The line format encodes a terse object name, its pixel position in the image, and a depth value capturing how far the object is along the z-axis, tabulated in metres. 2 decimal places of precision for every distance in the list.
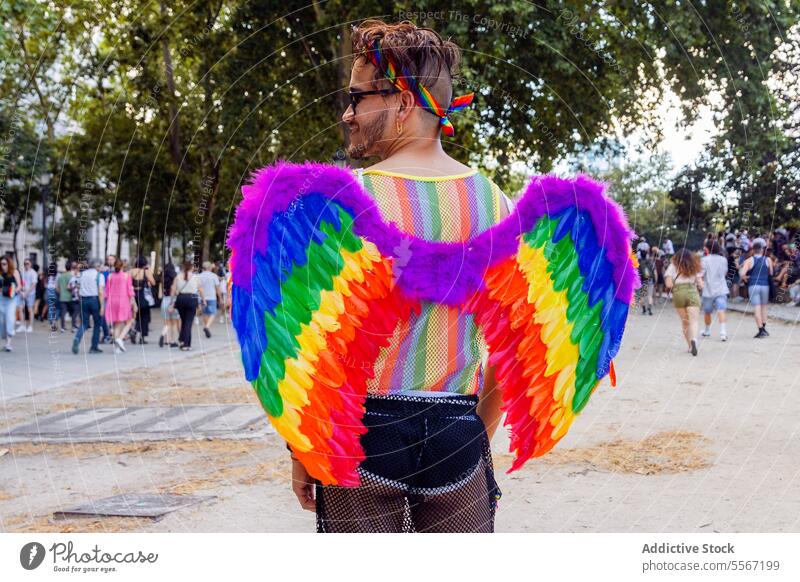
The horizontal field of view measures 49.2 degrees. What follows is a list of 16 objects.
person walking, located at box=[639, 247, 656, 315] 18.95
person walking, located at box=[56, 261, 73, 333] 19.47
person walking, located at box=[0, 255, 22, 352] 15.08
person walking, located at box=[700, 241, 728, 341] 13.73
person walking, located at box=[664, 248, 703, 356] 12.73
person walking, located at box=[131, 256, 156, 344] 15.24
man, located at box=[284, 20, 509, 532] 2.09
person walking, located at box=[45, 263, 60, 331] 20.11
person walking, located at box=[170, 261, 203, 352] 16.02
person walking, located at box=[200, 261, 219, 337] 17.56
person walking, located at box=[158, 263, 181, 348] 16.07
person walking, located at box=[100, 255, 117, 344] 15.32
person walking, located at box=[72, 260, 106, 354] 15.46
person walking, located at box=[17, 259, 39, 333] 19.05
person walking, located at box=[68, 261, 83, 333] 18.46
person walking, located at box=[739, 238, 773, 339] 13.94
